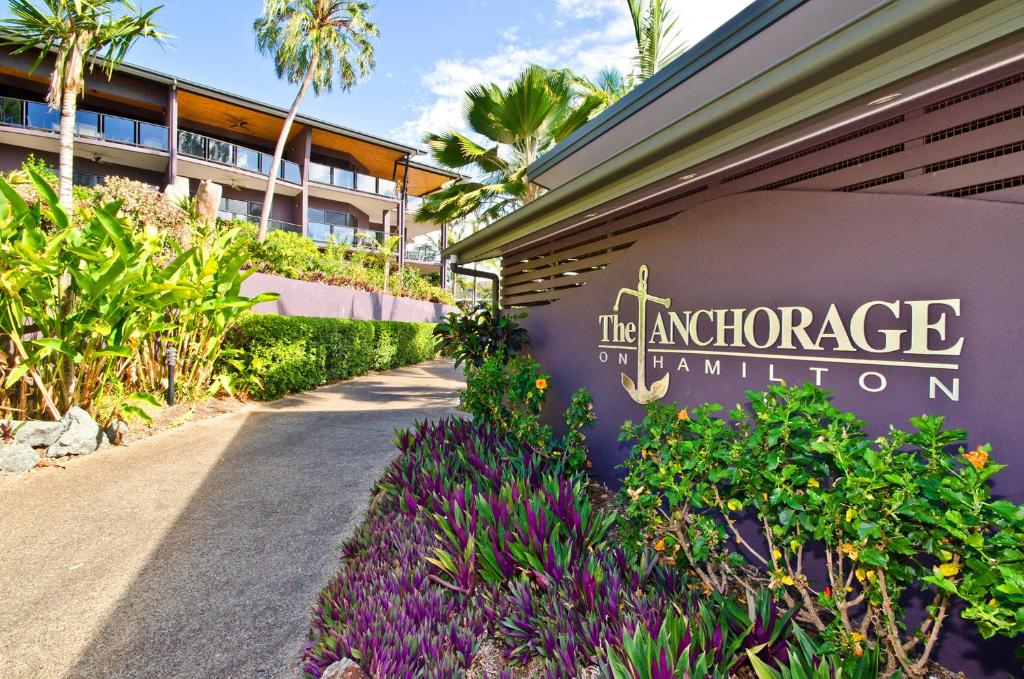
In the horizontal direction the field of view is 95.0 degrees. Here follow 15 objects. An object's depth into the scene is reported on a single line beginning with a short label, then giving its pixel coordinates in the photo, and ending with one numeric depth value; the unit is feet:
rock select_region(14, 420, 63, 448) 16.34
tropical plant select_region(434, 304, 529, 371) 18.61
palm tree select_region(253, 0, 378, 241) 59.31
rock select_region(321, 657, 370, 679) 6.14
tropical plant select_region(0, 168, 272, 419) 15.58
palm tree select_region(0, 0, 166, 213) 21.98
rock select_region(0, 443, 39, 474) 15.39
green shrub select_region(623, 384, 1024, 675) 4.99
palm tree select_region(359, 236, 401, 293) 70.72
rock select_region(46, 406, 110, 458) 16.97
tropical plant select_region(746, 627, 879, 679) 5.20
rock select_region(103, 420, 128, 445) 18.60
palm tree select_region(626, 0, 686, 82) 29.25
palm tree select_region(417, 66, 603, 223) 30.76
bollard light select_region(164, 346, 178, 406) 22.26
